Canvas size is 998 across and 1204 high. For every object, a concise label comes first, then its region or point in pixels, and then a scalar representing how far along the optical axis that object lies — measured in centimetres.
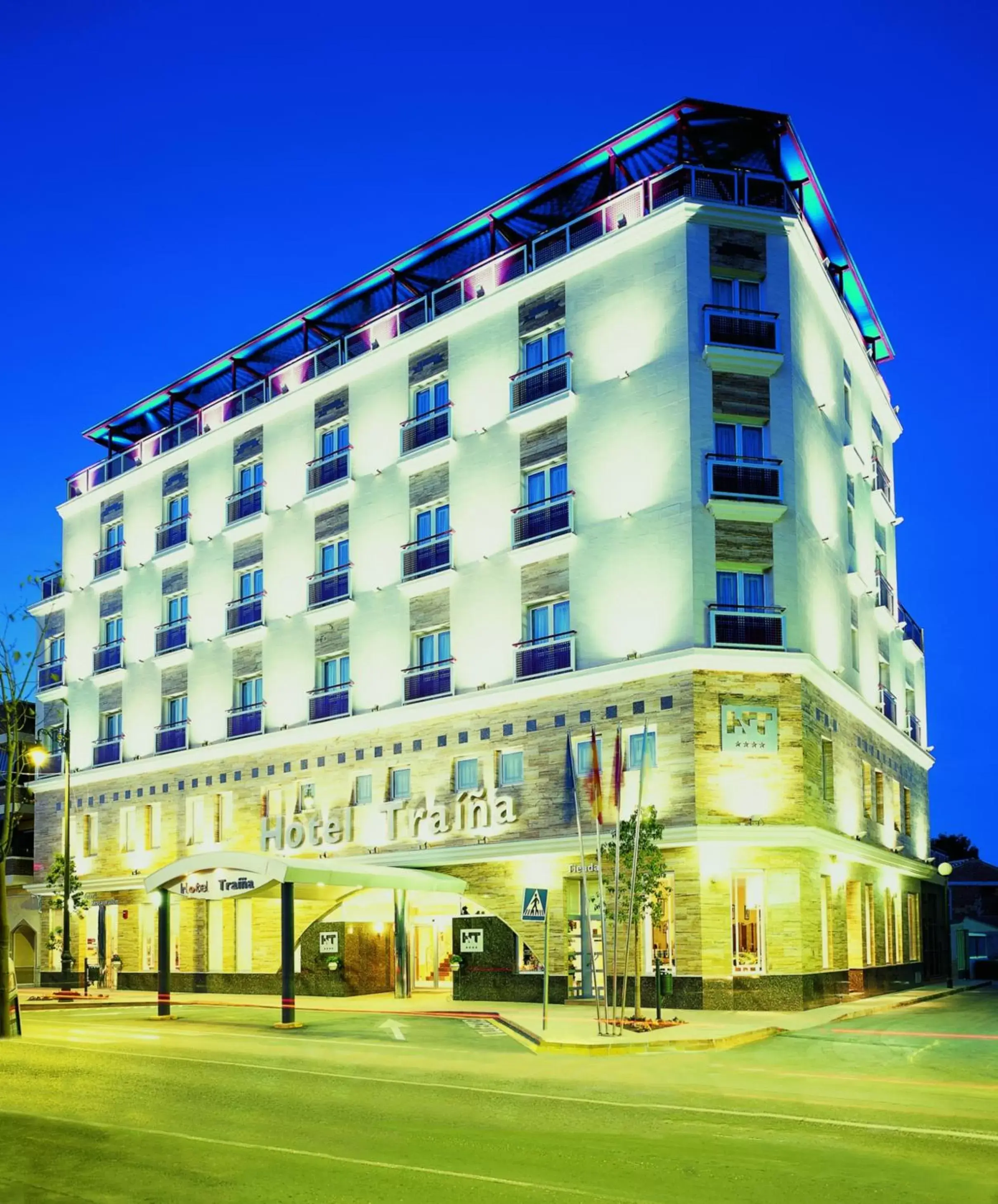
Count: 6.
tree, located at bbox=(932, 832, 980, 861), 11919
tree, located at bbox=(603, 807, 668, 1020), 2836
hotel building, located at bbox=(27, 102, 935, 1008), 3362
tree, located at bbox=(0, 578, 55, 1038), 2744
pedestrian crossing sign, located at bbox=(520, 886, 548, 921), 2661
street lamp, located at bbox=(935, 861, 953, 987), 4422
